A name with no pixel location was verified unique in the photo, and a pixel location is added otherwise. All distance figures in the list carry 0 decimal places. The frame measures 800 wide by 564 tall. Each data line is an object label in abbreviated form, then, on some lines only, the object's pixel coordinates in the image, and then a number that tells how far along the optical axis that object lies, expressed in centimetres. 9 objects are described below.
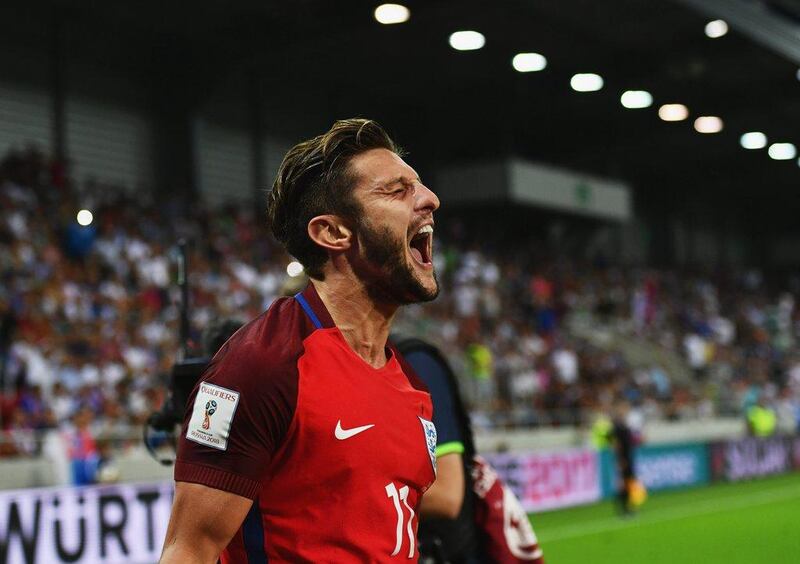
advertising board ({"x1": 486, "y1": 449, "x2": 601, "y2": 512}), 1591
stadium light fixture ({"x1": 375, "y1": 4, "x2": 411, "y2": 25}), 2167
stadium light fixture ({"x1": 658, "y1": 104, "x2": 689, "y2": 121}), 3045
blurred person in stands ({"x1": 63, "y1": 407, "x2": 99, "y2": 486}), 1296
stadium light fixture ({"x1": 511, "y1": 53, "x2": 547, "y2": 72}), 2689
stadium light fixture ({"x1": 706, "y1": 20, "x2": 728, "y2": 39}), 2331
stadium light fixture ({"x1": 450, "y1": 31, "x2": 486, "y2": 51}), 2481
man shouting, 238
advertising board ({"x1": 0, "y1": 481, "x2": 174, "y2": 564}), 859
